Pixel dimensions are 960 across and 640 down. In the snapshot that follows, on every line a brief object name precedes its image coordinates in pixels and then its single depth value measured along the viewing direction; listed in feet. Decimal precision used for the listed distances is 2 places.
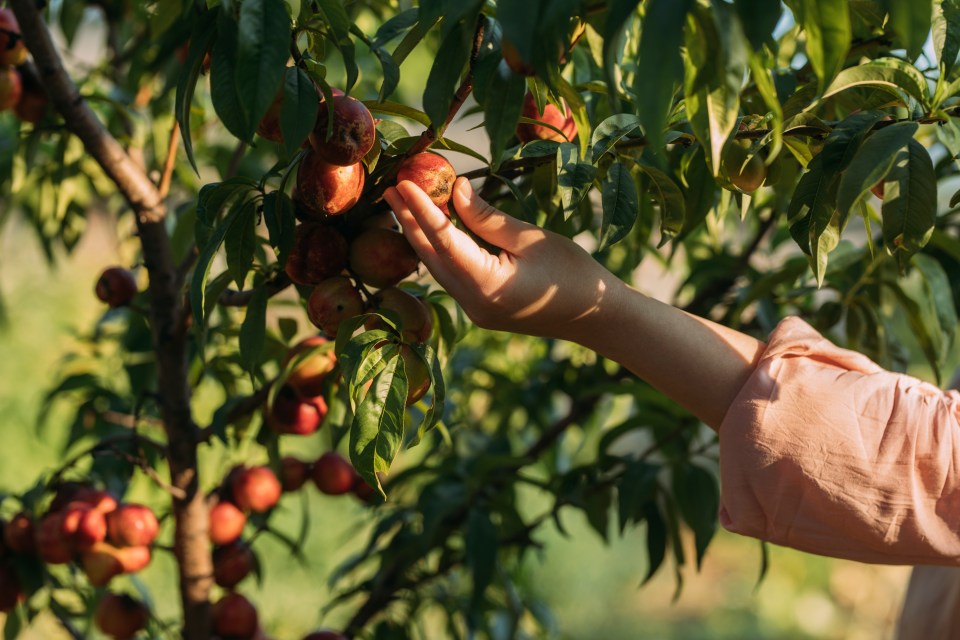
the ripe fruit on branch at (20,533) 6.65
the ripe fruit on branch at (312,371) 5.91
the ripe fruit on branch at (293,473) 6.98
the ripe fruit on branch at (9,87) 6.54
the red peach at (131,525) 6.49
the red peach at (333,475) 6.90
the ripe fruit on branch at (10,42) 6.51
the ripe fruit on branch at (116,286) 6.34
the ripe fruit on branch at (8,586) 6.70
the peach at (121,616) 6.83
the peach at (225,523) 6.72
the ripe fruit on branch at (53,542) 6.49
